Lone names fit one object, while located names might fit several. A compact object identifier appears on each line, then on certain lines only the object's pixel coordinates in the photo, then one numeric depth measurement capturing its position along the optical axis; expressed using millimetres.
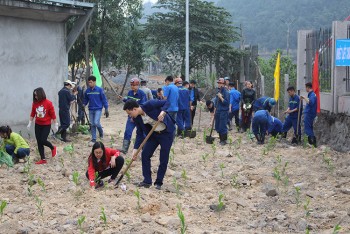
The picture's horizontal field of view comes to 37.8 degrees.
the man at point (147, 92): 10909
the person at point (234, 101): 14227
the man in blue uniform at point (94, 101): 10797
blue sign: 11094
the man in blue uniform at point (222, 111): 11516
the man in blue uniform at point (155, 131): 7074
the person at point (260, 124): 11867
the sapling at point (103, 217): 5570
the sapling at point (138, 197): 6211
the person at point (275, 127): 12492
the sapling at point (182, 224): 5284
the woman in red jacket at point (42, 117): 8891
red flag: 12211
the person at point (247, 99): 13828
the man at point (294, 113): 11945
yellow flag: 15383
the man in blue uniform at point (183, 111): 12742
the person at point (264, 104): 12484
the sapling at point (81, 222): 5398
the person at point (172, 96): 11273
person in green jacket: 8766
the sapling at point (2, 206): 5758
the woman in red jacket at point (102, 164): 6922
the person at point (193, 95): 14539
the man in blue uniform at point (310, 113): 11242
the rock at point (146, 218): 5825
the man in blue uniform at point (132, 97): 9977
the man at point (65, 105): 11438
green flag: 14159
